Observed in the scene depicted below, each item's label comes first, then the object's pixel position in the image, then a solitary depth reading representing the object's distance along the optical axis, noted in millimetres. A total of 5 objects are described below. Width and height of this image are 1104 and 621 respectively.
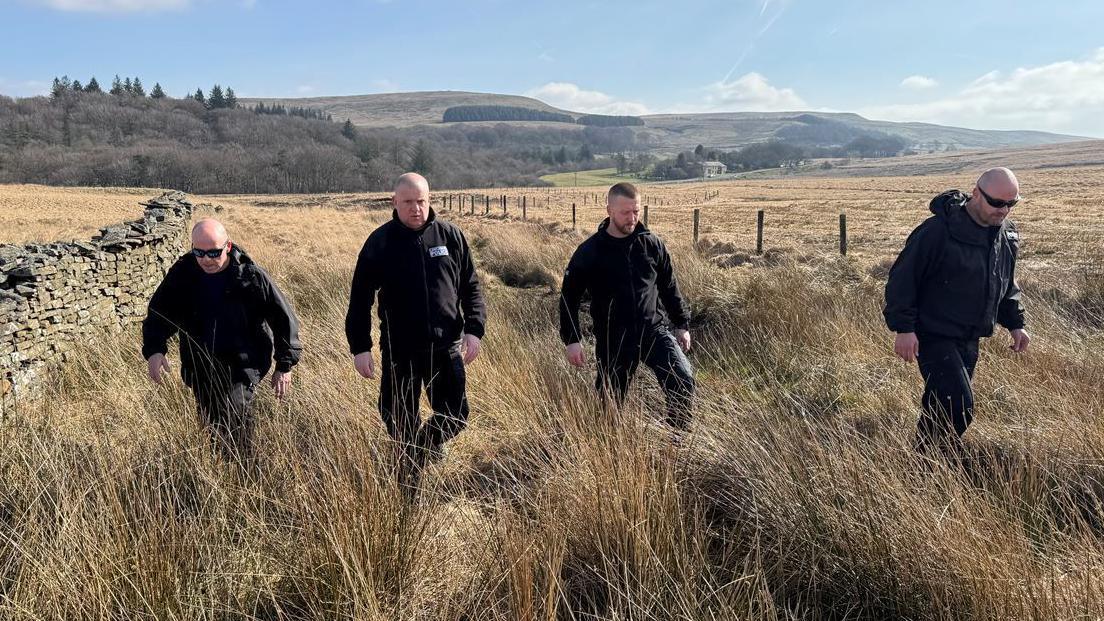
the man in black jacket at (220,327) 3311
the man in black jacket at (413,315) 3303
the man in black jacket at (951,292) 3223
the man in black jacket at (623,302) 3697
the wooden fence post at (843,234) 11859
